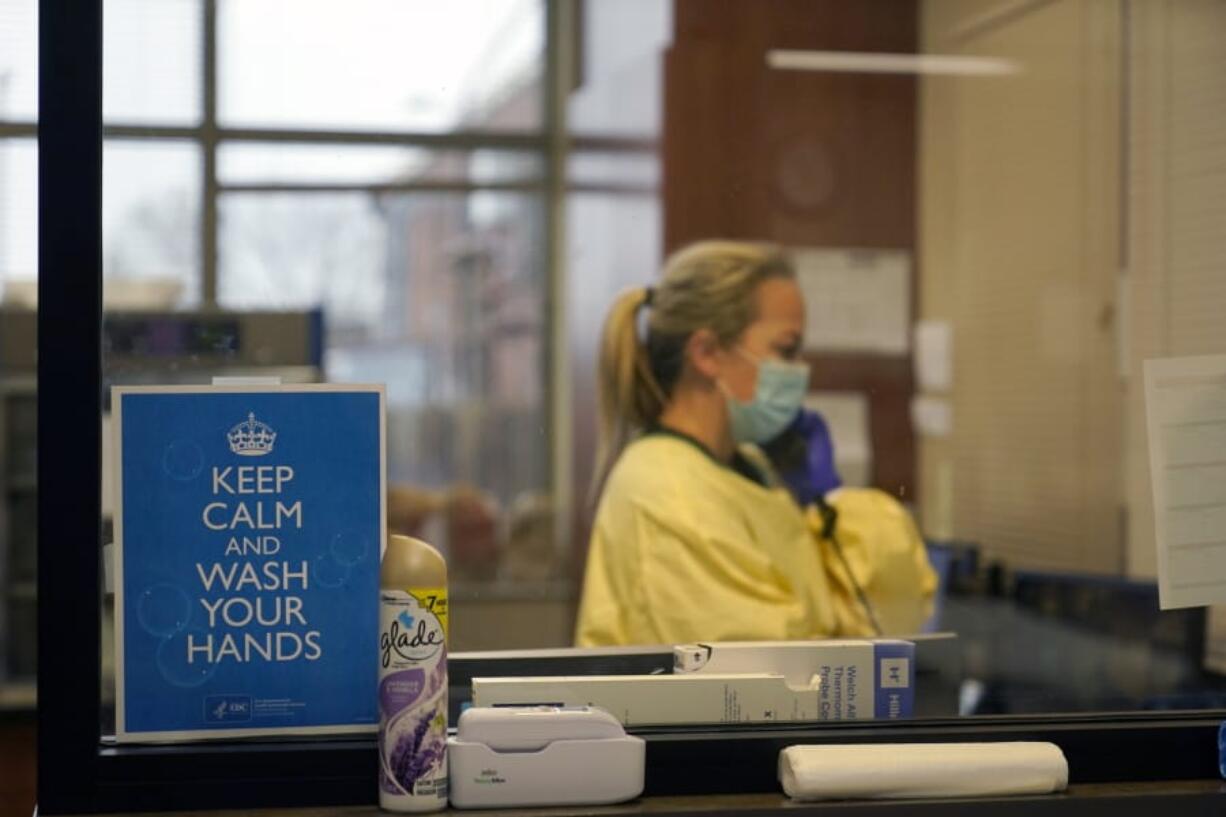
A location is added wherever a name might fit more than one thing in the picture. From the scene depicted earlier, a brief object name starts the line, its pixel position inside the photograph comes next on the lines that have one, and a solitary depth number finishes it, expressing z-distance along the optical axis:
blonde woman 3.76
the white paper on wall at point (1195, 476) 2.90
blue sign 2.71
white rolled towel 2.70
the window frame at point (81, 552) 2.69
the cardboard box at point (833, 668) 2.82
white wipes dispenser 2.66
